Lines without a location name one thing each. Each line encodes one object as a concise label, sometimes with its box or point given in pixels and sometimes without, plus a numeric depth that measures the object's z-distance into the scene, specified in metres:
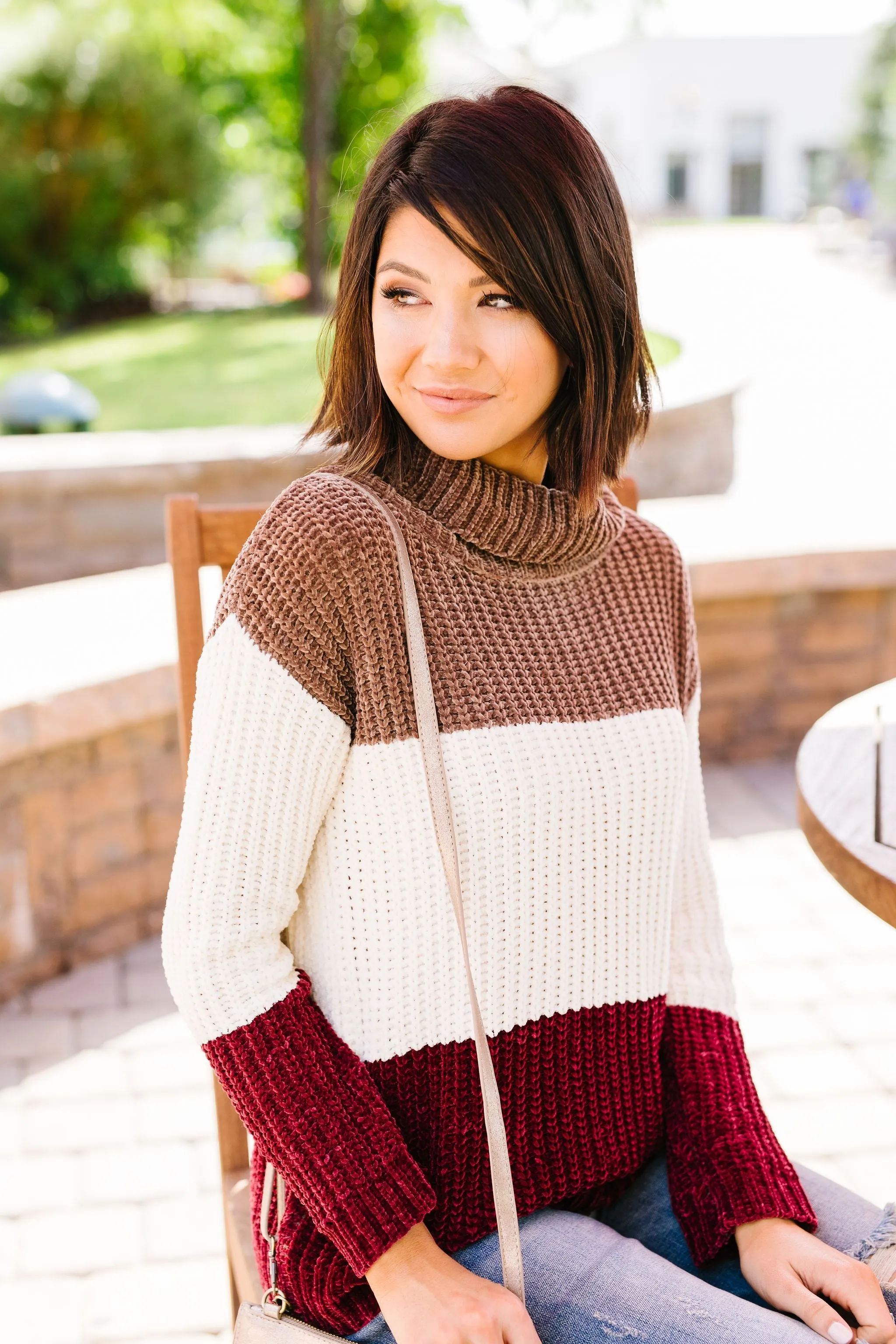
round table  1.43
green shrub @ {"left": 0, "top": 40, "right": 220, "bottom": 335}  13.61
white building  52.28
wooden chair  1.57
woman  1.20
